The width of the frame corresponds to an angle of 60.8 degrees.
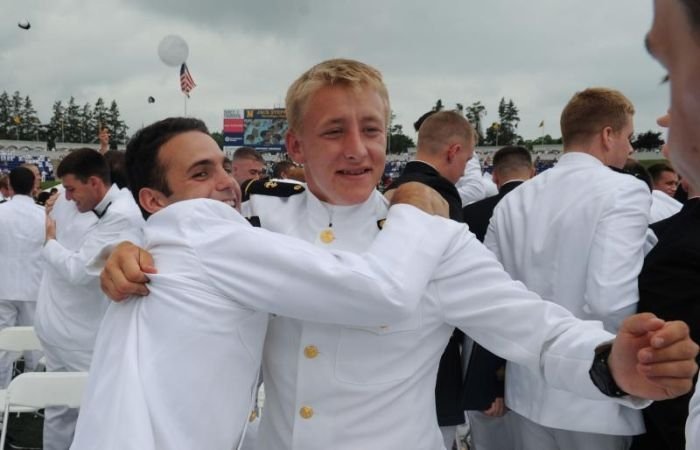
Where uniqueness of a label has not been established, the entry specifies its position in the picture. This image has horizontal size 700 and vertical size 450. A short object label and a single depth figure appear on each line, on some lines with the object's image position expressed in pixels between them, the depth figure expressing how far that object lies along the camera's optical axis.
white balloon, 17.55
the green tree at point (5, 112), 103.69
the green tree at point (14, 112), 103.25
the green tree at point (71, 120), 108.32
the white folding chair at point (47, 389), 3.75
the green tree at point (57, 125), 107.38
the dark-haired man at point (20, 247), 6.71
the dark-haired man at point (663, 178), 6.72
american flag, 32.28
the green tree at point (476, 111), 99.02
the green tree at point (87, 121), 109.06
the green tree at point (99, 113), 109.59
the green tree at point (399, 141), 96.34
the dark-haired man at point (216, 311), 1.46
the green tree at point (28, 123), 104.06
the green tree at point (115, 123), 108.44
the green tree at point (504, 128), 98.31
